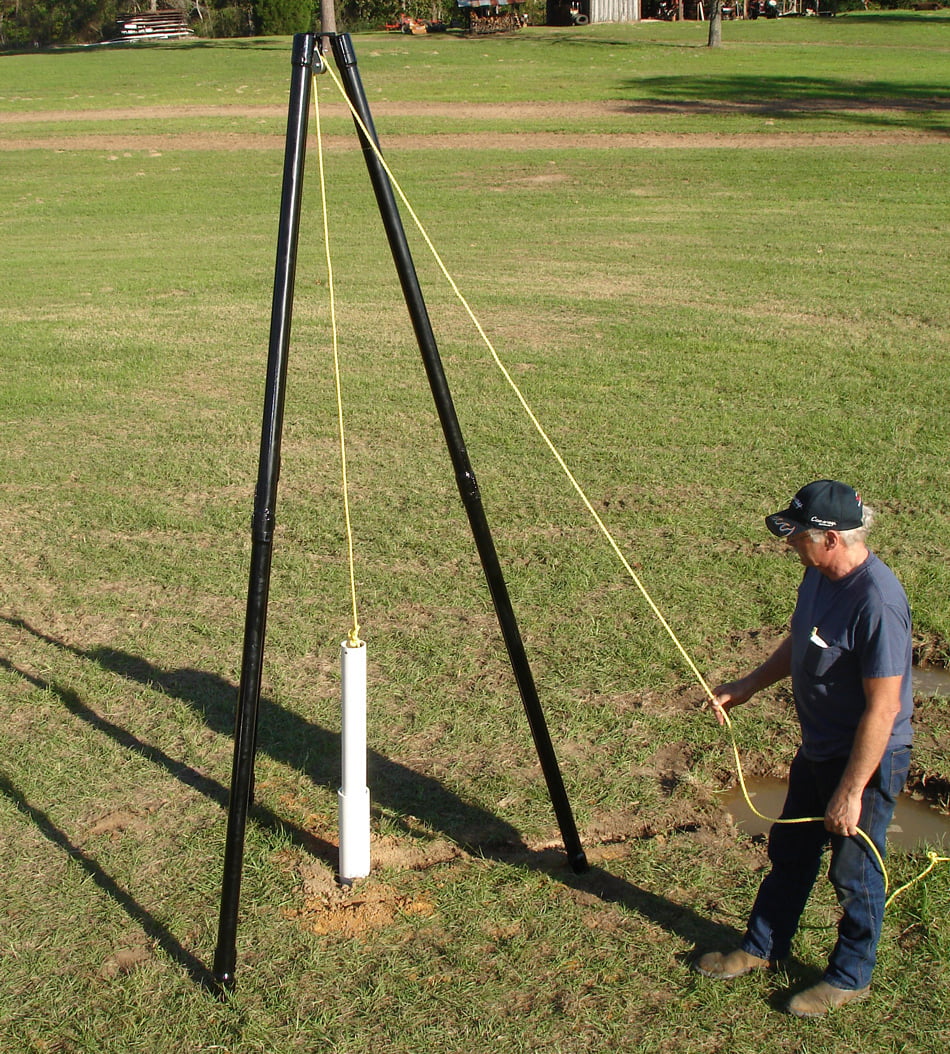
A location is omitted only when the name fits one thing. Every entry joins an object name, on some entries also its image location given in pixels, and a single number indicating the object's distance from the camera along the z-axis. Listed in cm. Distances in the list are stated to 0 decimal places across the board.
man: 315
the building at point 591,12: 5409
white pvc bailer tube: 356
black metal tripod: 330
